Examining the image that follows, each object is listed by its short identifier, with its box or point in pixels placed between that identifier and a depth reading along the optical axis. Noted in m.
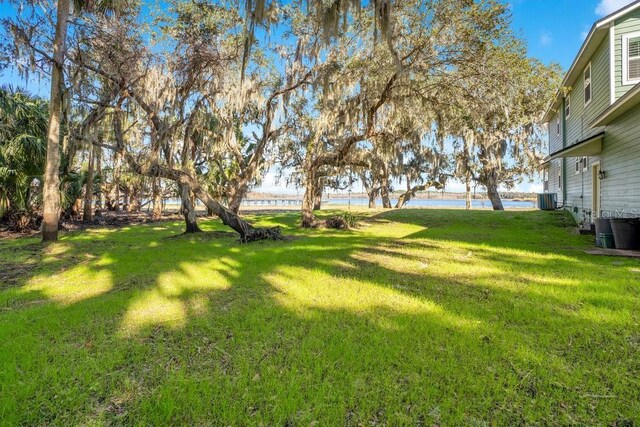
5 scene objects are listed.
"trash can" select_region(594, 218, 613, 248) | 7.25
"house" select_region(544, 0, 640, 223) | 7.61
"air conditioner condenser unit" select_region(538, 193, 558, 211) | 18.09
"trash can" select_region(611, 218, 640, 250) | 6.76
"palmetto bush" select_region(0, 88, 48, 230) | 9.60
